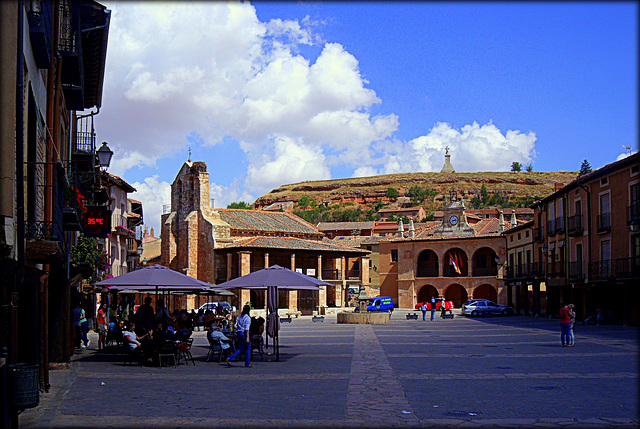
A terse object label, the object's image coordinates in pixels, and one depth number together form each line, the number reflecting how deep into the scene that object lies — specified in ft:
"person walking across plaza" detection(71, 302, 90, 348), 71.34
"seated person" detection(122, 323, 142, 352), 59.29
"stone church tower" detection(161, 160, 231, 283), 204.54
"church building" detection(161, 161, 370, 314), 195.52
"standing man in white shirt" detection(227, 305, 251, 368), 57.44
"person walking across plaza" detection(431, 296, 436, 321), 150.41
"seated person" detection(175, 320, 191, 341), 61.57
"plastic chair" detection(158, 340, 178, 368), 56.29
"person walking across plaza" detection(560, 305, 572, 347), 72.84
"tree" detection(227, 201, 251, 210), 491.31
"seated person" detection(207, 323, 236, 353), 60.91
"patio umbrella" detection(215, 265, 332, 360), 61.05
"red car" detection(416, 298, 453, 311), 216.54
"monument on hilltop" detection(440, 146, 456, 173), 593.91
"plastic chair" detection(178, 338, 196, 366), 58.54
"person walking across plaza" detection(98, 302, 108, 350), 77.66
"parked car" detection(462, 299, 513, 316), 175.44
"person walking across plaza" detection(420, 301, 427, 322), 147.96
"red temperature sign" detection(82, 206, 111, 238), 63.87
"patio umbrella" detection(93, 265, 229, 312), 59.93
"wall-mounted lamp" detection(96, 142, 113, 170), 64.69
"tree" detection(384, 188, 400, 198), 543.39
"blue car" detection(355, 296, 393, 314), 198.45
